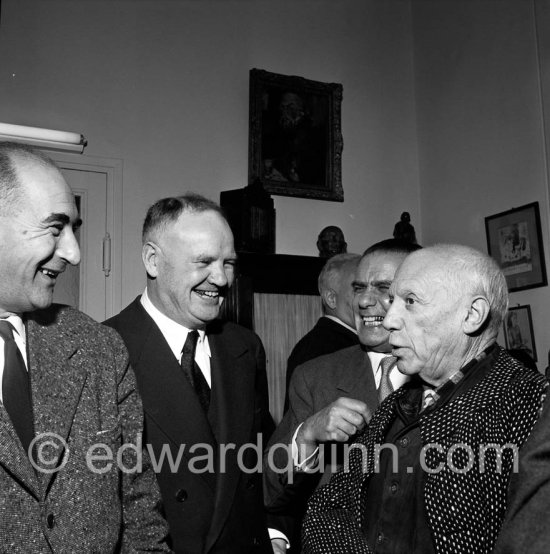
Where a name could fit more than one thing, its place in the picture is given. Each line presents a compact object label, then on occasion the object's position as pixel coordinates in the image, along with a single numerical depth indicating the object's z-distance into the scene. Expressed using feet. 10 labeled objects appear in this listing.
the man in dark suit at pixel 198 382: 7.29
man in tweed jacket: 5.30
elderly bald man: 5.49
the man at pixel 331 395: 7.51
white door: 16.28
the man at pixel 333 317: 12.33
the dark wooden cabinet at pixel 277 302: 16.22
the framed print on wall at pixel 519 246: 16.62
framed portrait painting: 18.66
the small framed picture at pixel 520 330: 16.57
